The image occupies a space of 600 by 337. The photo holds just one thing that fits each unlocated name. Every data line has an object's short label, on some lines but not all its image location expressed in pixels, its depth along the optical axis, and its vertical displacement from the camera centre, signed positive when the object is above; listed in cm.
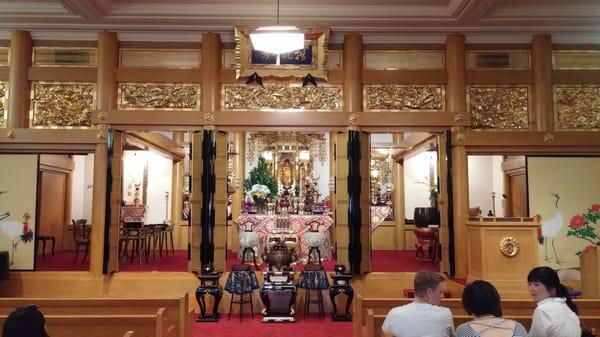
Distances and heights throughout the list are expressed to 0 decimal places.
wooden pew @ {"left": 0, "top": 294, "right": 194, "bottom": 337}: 347 -72
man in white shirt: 221 -51
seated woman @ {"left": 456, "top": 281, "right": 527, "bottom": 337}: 196 -46
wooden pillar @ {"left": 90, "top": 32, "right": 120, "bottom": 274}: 613 +98
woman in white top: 220 -48
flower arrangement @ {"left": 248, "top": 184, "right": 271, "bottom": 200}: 829 +32
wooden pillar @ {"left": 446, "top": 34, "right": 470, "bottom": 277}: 616 +74
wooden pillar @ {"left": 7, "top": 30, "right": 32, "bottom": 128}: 621 +172
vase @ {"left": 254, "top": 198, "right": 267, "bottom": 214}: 846 +8
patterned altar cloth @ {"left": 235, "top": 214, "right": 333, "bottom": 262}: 756 -24
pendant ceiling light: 446 +165
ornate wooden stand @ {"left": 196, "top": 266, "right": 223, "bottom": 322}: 546 -96
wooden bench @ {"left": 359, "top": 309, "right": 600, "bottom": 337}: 286 -70
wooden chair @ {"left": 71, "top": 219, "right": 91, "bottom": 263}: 790 -44
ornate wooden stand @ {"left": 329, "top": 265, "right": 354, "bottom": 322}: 548 -96
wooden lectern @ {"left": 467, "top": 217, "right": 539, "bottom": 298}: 544 -49
